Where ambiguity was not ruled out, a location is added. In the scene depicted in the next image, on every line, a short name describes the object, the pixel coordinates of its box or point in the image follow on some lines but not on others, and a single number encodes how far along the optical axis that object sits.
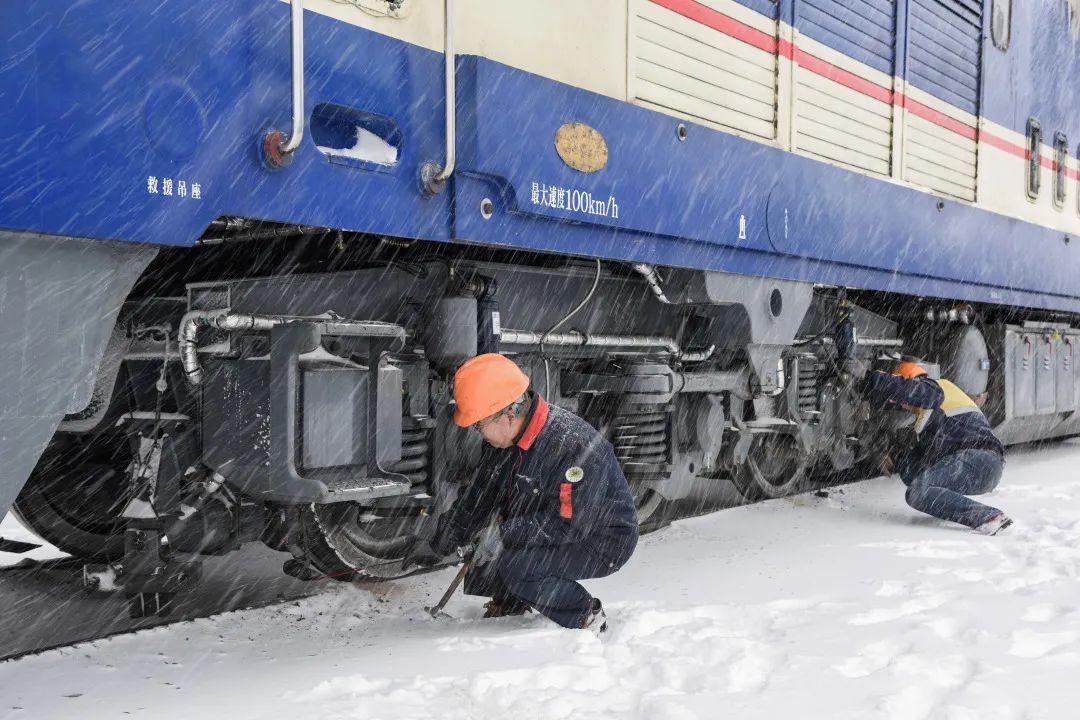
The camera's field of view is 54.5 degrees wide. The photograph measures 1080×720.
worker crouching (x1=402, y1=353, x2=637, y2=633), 3.65
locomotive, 2.47
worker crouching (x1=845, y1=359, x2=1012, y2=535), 6.21
